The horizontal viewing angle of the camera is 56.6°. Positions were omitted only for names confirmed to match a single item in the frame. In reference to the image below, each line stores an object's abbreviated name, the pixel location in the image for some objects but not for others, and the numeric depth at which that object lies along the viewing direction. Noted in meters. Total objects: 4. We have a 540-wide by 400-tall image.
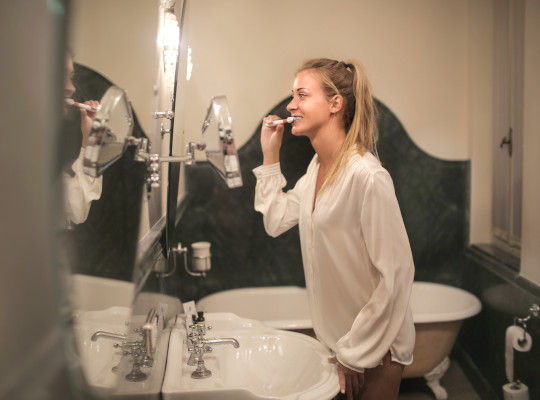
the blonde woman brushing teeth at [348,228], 1.37
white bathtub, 2.37
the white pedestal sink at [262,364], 1.30
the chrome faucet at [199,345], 1.36
